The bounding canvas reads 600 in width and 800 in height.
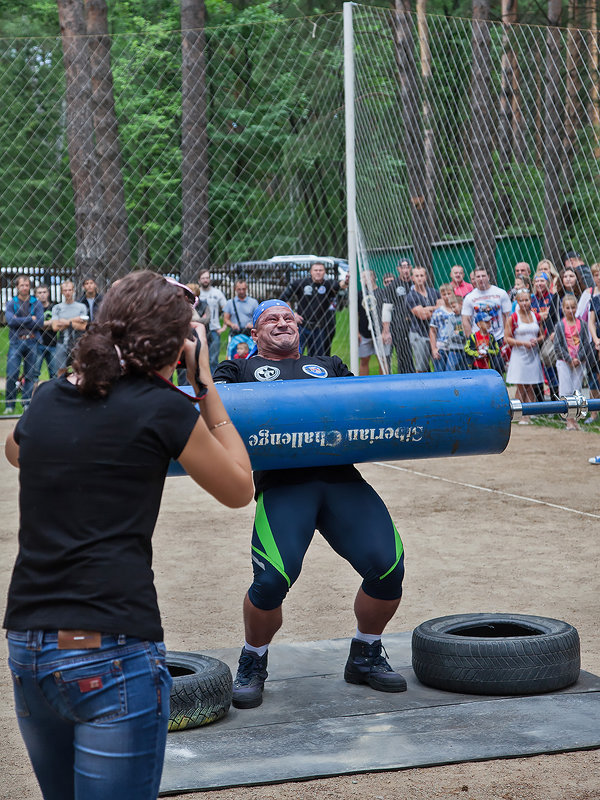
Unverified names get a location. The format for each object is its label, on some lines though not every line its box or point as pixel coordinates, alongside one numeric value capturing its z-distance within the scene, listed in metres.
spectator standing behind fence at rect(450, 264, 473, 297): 13.22
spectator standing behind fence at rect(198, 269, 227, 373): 15.02
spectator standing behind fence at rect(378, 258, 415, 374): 13.72
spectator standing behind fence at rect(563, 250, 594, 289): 12.28
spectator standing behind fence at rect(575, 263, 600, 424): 11.44
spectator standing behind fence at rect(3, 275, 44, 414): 14.20
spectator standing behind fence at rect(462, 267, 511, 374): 12.40
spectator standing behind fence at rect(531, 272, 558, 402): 12.06
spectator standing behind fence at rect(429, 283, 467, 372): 12.76
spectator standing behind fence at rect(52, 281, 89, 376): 14.23
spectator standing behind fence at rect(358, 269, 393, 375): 12.76
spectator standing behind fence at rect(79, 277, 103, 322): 14.42
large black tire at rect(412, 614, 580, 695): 4.09
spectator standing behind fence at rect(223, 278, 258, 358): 14.70
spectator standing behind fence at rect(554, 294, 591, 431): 11.55
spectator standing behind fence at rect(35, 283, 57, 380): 14.34
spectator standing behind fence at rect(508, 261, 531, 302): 12.91
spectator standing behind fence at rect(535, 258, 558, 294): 12.46
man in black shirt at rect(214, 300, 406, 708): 3.97
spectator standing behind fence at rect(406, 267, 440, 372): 13.49
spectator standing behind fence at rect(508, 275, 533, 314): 12.35
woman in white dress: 12.12
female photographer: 1.94
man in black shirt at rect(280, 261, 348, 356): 14.56
